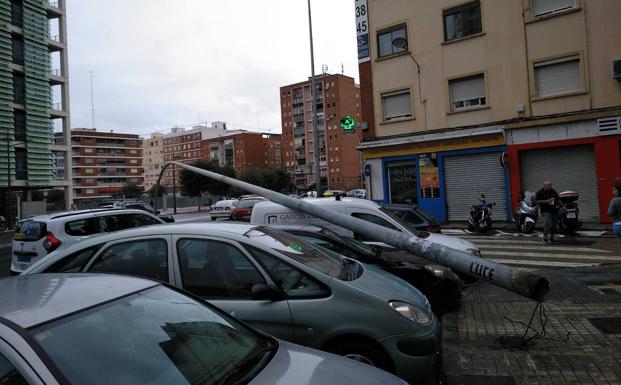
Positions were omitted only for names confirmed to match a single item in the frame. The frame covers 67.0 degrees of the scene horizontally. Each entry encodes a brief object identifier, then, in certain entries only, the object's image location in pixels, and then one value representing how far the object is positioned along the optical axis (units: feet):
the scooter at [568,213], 45.44
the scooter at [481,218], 51.60
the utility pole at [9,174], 118.62
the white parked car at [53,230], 29.19
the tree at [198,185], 207.10
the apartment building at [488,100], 55.01
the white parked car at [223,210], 98.58
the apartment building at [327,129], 354.33
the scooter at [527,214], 48.21
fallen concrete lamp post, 13.14
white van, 25.62
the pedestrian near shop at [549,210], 40.86
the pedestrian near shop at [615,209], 28.09
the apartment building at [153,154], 495.12
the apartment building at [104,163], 373.61
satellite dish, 69.05
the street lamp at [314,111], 75.10
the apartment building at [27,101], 126.93
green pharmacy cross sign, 72.95
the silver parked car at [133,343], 6.08
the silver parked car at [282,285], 11.76
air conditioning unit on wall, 52.49
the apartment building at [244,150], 436.76
